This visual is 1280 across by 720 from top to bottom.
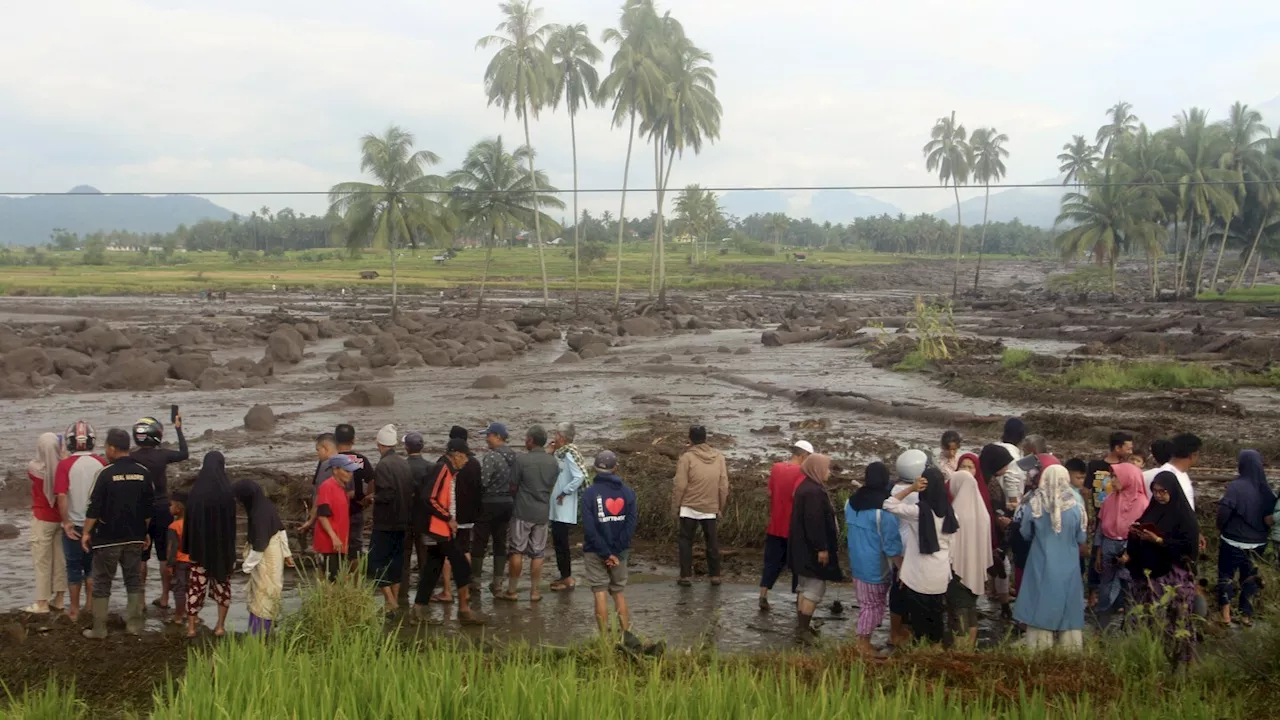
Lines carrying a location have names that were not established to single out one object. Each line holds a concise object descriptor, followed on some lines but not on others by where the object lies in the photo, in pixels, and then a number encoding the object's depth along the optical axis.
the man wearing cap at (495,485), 8.78
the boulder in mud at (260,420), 18.83
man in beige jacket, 9.13
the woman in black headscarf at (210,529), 7.31
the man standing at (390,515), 8.27
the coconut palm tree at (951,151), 73.56
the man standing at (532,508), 8.89
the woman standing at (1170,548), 6.86
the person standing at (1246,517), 7.31
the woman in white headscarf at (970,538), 6.93
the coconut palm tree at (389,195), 43.19
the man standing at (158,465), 7.77
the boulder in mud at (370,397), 22.23
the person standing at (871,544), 7.06
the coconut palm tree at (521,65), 45.94
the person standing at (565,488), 8.92
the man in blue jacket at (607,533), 7.96
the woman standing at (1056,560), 6.55
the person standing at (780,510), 8.45
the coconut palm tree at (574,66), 47.81
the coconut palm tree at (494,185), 48.03
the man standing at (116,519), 7.51
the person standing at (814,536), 7.70
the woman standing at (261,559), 7.27
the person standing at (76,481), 7.80
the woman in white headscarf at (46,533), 7.90
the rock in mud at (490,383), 25.20
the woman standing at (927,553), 6.70
